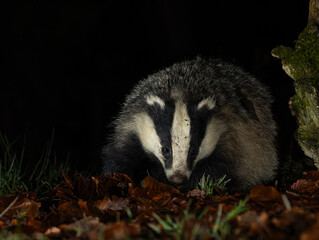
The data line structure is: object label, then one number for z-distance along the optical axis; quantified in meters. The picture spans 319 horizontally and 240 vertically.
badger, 7.50
